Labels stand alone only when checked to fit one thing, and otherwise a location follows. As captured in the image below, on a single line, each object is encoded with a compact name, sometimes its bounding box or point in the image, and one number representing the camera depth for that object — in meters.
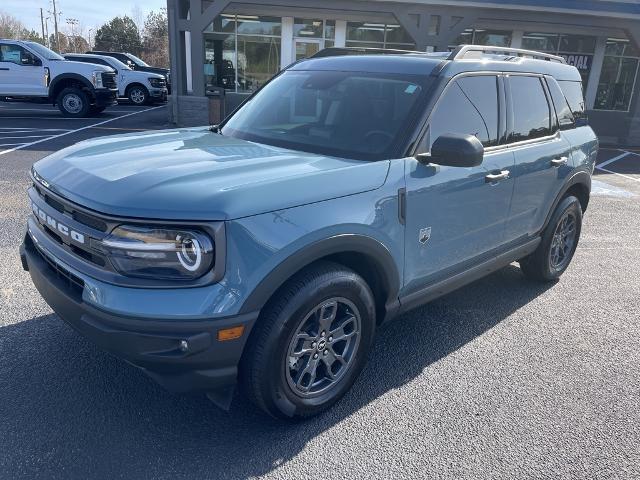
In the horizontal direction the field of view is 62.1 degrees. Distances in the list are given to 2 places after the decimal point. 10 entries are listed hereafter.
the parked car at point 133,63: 24.28
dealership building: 14.77
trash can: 15.27
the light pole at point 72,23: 79.18
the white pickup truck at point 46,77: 15.54
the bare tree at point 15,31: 74.38
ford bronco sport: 2.26
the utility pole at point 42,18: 83.75
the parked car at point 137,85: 21.20
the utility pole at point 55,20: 68.51
